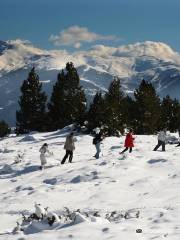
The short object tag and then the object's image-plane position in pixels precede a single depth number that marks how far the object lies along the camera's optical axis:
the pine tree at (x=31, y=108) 74.81
